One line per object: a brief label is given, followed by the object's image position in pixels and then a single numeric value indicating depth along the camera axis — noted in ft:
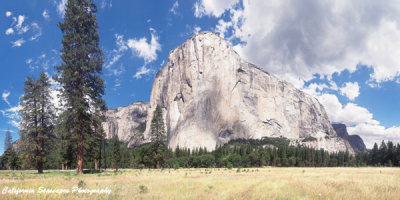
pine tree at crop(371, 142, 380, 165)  396.37
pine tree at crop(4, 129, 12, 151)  321.52
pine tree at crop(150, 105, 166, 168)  191.31
